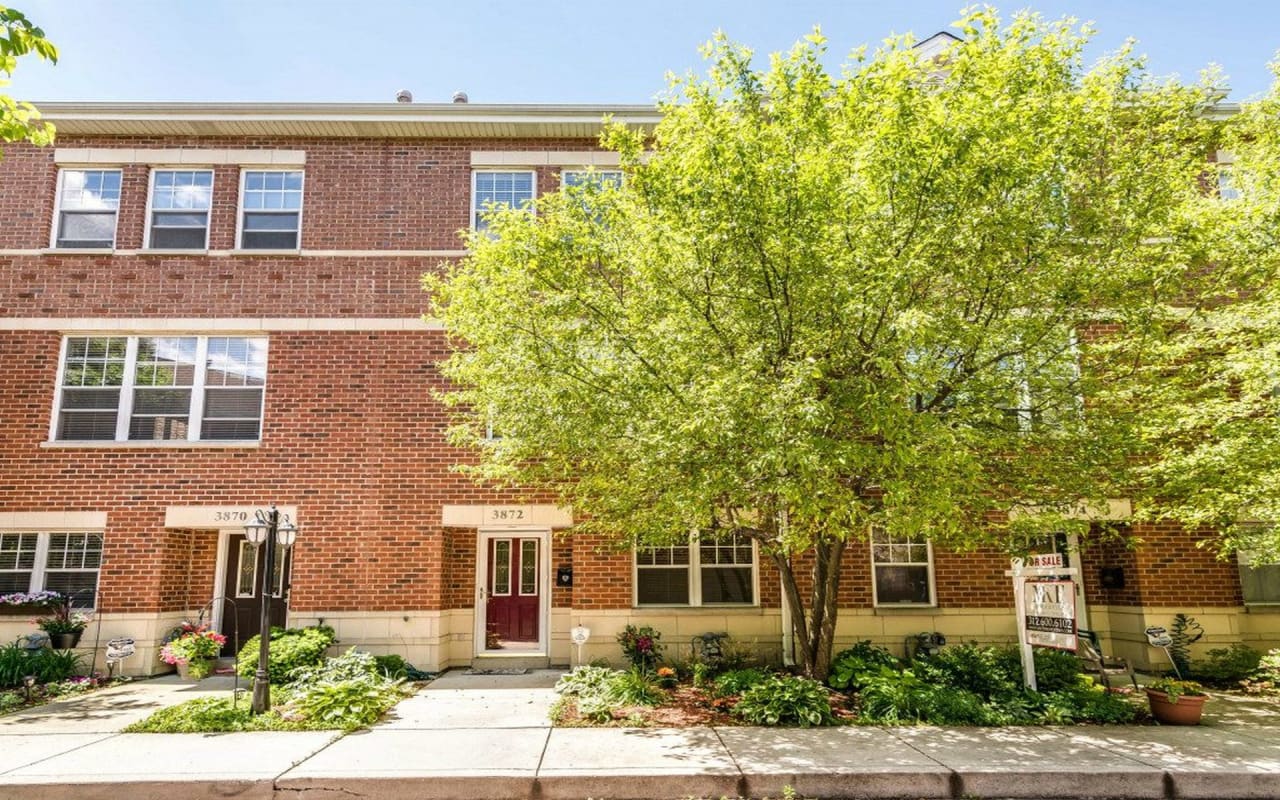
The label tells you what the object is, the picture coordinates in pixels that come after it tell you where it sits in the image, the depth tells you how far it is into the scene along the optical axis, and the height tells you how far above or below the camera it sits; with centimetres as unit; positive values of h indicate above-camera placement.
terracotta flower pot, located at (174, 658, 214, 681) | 1122 -176
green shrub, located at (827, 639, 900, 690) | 969 -160
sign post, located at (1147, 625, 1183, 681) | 1051 -138
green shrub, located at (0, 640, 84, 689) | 1045 -159
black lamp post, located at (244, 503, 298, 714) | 868 -44
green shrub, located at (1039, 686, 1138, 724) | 848 -189
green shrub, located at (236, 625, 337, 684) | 1022 -142
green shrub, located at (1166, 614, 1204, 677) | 1132 -150
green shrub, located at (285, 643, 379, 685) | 996 -161
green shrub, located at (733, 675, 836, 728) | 841 -180
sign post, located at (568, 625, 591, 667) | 1109 -130
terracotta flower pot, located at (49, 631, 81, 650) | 1120 -132
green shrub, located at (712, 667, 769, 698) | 943 -171
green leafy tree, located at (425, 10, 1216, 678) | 727 +265
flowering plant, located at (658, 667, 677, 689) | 1030 -179
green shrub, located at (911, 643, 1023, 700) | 941 -165
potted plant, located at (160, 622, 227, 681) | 1116 -151
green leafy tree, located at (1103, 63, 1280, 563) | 859 +190
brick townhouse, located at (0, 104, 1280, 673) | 1202 +192
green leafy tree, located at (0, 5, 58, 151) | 619 +411
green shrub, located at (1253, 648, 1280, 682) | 946 -178
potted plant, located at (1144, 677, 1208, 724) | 838 -181
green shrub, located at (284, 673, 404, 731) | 841 -178
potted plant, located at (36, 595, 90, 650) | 1120 -109
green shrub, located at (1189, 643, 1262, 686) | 1095 -184
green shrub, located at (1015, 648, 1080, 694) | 955 -168
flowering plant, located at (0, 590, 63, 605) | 1154 -72
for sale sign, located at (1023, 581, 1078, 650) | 884 -88
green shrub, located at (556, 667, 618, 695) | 954 -173
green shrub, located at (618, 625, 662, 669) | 1123 -150
